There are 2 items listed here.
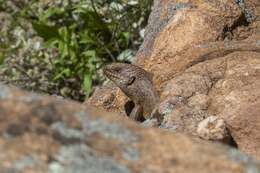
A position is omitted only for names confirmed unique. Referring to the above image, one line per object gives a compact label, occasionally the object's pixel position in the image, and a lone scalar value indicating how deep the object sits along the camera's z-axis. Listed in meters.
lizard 11.37
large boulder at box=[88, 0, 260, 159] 9.69
